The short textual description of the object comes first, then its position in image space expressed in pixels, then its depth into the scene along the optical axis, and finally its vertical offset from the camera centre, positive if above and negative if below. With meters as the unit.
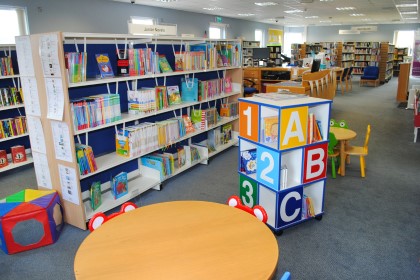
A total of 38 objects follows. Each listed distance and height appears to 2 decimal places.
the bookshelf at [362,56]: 17.19 -0.08
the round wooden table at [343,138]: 4.51 -1.09
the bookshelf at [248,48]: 11.78 +0.40
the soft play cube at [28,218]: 3.02 -1.42
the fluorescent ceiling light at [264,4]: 11.36 +1.79
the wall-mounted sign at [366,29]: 17.44 +1.33
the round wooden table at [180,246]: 1.66 -1.03
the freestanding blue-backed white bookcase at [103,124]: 3.13 -0.63
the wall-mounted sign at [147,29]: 4.00 +0.36
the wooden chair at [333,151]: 4.39 -1.31
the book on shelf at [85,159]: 3.31 -0.98
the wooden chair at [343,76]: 12.54 -0.81
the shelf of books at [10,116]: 4.94 -0.84
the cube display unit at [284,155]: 3.06 -0.95
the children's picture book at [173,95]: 4.52 -0.49
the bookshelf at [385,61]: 14.97 -0.34
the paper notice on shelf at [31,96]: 3.33 -0.34
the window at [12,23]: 7.89 +0.91
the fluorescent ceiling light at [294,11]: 13.96 +1.85
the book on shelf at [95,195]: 3.52 -1.41
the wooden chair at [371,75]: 14.62 -0.89
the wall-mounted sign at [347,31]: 17.70 +1.24
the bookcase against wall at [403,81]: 10.31 -0.83
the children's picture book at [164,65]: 4.31 -0.08
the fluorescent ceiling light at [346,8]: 13.00 +1.79
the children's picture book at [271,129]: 3.11 -0.66
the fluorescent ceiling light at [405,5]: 11.17 +1.63
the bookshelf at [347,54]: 17.27 +0.04
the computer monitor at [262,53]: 9.72 +0.10
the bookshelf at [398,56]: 19.05 -0.12
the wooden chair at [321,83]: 6.70 -0.59
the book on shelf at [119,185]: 3.78 -1.41
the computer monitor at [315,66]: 7.76 -0.24
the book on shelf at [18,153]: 5.07 -1.37
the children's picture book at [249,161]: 3.43 -1.05
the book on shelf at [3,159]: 4.90 -1.40
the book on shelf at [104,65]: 3.62 -0.06
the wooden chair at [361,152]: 4.53 -1.30
